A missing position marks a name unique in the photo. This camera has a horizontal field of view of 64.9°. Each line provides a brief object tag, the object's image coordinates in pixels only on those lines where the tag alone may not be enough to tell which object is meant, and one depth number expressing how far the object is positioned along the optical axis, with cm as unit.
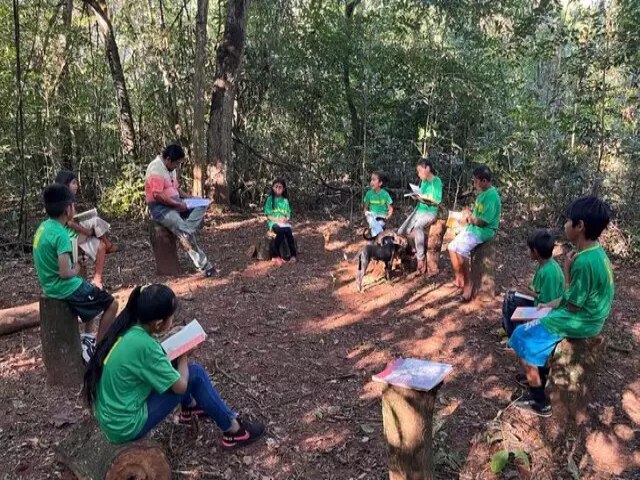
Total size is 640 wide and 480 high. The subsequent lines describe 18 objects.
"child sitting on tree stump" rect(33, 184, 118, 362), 383
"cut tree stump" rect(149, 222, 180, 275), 641
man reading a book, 599
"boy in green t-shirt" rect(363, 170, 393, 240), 695
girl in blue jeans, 283
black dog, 634
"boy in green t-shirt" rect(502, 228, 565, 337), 414
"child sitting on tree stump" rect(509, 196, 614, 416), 336
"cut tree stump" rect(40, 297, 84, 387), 394
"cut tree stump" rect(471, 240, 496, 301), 589
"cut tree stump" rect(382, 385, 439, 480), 288
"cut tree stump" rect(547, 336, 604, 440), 367
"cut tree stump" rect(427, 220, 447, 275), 679
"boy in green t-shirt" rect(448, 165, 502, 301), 555
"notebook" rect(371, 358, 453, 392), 283
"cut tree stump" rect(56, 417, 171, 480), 285
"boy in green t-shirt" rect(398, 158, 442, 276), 653
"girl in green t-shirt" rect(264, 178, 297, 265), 723
